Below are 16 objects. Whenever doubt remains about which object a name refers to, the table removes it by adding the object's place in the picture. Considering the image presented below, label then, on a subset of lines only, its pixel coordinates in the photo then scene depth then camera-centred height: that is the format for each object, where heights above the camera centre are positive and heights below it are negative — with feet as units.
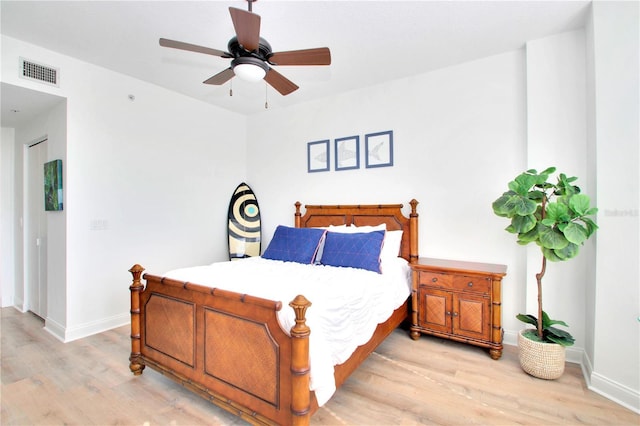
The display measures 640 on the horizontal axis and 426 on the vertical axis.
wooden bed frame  4.98 -2.79
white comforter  5.31 -1.90
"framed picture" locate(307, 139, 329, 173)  13.21 +2.47
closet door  11.62 -0.91
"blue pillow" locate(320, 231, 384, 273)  9.15 -1.27
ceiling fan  5.99 +3.44
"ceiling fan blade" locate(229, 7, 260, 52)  5.16 +3.42
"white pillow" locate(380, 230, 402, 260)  10.14 -1.19
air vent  8.91 +4.30
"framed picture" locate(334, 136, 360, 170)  12.37 +2.47
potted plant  6.82 -0.45
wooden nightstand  8.38 -2.74
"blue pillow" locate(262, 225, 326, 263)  10.28 -1.22
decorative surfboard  14.60 -0.65
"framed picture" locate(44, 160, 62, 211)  9.96 +0.91
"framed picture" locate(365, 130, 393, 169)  11.61 +2.45
